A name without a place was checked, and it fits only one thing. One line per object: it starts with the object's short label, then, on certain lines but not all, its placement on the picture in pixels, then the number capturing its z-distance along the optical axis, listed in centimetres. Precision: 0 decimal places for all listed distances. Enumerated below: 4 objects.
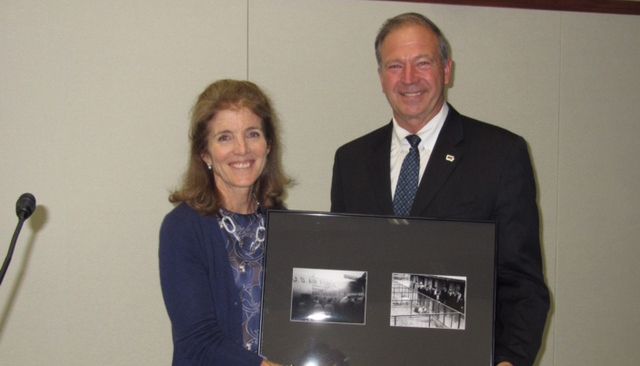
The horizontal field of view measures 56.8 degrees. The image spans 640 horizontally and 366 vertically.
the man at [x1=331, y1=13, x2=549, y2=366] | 167
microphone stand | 128
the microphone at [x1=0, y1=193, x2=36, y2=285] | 133
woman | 157
